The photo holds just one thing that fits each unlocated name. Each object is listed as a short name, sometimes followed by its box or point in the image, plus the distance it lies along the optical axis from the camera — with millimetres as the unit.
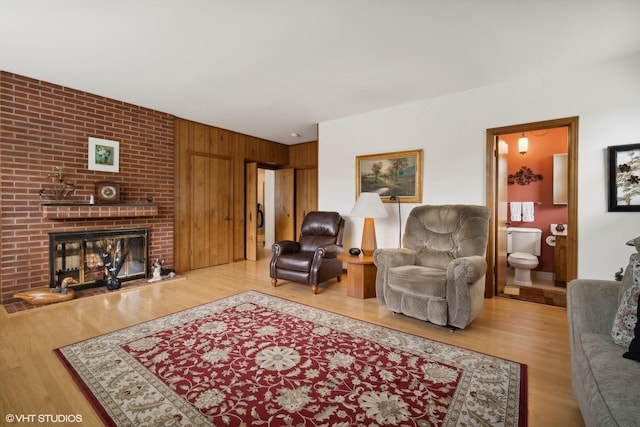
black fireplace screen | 3422
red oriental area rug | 1470
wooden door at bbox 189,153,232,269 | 4852
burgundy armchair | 3576
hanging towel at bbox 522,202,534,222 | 4477
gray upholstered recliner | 2391
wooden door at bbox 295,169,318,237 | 6176
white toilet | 4034
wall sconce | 4344
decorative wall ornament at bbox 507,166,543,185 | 4496
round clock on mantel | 3701
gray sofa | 931
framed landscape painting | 3900
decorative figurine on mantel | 3334
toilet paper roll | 4285
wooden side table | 3342
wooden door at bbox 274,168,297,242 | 6352
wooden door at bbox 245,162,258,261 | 5637
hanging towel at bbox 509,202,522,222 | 4551
